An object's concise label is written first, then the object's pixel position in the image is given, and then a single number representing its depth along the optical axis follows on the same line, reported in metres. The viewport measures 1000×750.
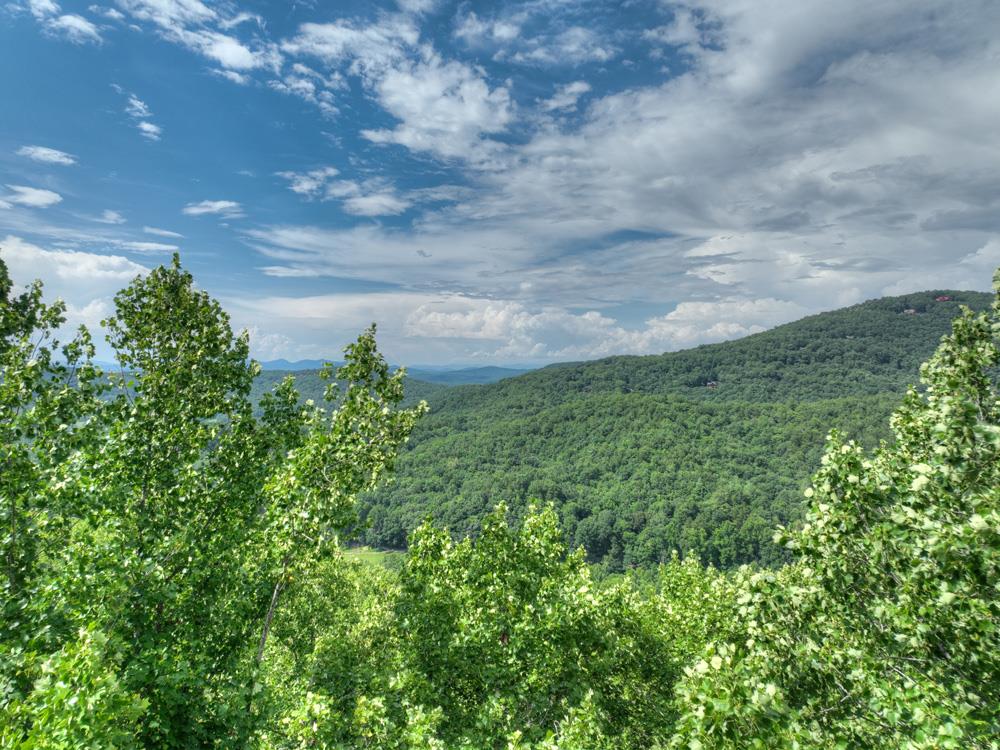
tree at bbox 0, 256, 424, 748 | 9.73
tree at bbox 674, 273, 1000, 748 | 6.39
